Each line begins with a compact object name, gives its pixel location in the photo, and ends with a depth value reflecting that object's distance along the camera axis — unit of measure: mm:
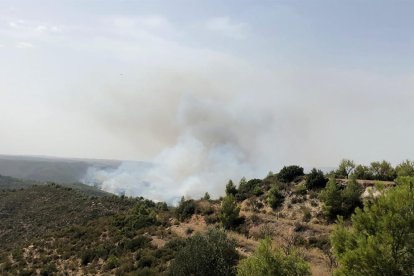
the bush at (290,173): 51884
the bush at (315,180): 46250
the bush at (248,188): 52175
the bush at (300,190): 46116
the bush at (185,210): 50922
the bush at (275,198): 45969
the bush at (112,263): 39031
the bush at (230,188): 55328
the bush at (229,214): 43750
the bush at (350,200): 37906
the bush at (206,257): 27734
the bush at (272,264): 19656
